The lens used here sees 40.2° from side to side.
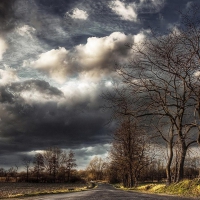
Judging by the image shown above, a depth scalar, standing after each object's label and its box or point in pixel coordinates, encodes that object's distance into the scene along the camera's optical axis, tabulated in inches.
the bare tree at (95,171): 7066.9
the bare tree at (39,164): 4012.6
